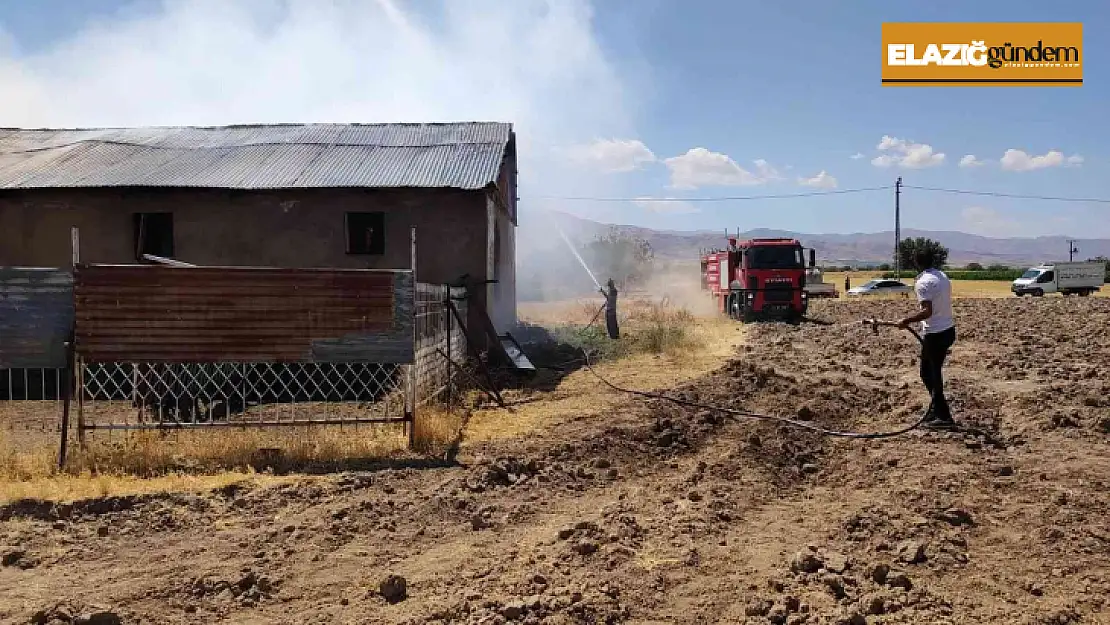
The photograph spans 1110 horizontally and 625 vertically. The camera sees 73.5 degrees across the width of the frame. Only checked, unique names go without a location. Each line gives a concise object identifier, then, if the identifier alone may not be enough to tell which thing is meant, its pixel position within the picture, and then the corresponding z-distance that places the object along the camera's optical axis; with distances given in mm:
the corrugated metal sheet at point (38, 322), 7297
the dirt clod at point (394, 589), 4211
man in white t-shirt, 7668
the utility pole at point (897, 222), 58709
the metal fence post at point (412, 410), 7477
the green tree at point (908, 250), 76500
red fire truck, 23469
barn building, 14586
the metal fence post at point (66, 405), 6770
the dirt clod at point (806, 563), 4359
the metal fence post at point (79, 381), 7043
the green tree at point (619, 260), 61938
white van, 42250
